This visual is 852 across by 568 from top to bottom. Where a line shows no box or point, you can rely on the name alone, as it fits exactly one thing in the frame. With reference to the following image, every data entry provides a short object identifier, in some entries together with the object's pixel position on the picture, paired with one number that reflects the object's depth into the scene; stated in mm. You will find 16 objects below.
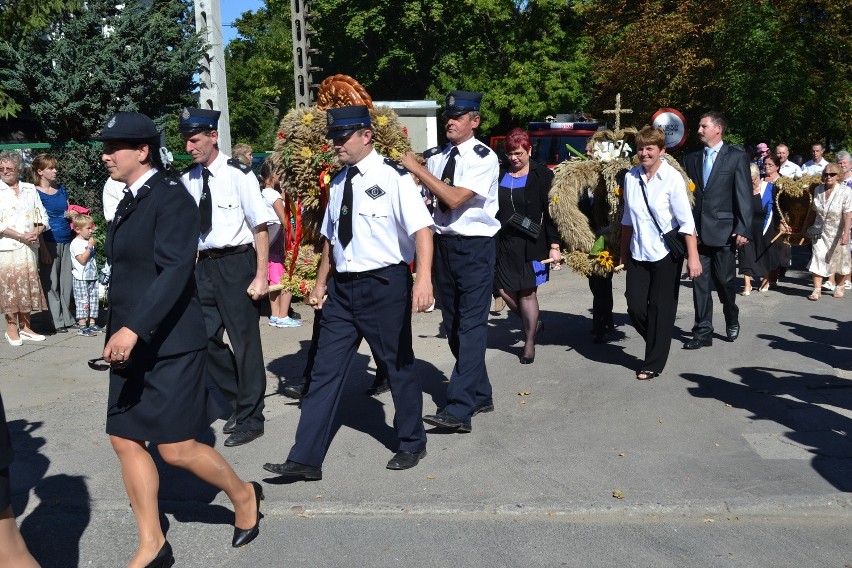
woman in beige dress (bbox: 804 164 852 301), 11977
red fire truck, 24656
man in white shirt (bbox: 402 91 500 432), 6383
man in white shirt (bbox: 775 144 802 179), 13820
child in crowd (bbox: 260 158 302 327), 10414
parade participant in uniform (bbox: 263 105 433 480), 5391
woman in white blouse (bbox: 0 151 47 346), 9523
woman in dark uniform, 4176
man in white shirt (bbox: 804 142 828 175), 14742
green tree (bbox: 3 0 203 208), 11422
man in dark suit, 9039
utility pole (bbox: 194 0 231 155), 12156
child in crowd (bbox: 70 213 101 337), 10102
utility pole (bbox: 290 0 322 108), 16812
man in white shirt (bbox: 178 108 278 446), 6086
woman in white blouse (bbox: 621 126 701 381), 7641
